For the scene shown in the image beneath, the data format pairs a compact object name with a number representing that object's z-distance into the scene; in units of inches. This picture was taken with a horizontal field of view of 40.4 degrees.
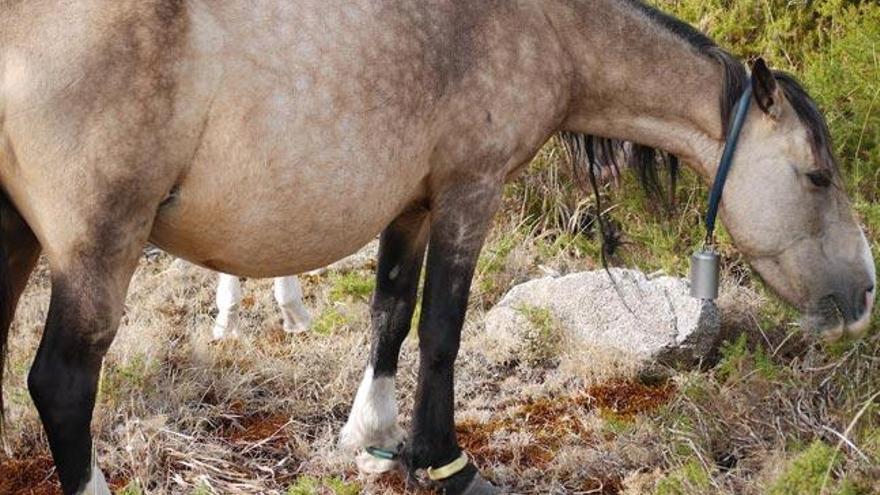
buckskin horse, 126.0
